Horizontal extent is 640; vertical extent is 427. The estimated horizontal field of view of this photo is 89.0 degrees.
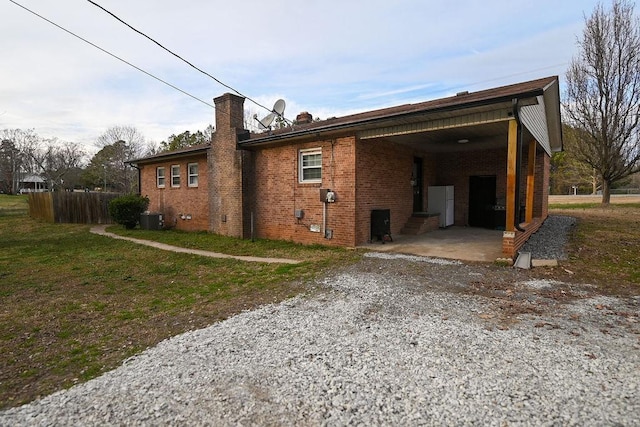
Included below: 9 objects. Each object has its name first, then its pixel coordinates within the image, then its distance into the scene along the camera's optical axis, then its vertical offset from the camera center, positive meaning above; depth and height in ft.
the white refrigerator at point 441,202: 40.75 -0.89
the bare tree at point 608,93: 72.33 +23.27
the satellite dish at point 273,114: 38.63 +10.08
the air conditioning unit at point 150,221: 49.01 -3.42
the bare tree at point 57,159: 136.87 +17.09
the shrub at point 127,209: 48.78 -1.60
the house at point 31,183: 193.97 +10.23
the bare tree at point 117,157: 127.03 +16.53
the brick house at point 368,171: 24.01 +2.85
